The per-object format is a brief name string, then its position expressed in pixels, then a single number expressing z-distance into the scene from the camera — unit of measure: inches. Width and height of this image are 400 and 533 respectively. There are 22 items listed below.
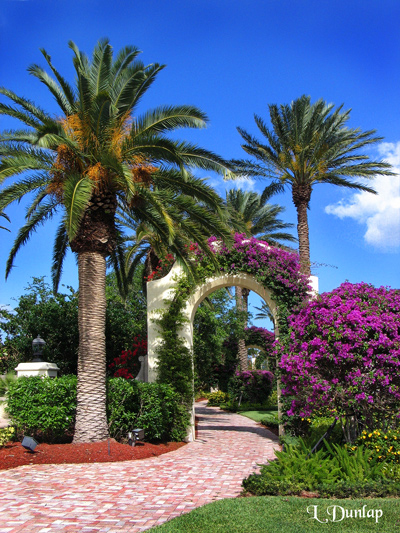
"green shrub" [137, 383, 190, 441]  453.5
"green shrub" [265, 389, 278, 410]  1020.4
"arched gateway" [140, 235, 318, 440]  530.6
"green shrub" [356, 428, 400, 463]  294.4
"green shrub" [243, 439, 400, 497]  256.8
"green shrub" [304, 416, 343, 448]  362.9
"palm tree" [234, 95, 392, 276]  691.4
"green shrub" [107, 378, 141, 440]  439.5
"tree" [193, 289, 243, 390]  869.2
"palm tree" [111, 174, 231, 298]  438.9
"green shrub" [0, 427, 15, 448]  404.5
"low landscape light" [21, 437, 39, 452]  371.2
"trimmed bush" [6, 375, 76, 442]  410.9
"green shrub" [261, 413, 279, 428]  611.5
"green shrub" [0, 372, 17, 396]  435.2
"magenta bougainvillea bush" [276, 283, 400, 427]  317.3
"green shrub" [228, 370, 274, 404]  1029.8
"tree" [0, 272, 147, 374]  669.9
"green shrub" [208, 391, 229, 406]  1170.6
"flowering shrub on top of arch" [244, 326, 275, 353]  1131.9
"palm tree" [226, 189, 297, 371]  1054.4
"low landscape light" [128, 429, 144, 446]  422.3
